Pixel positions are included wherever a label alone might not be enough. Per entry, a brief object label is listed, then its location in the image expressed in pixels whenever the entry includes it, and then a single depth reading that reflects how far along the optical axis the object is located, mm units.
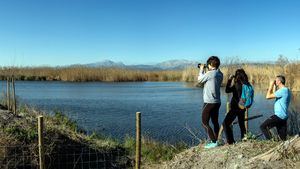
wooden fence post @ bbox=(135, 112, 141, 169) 4637
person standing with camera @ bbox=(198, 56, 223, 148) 4577
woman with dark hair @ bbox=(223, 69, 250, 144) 4865
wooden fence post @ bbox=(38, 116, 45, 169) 4279
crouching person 4755
